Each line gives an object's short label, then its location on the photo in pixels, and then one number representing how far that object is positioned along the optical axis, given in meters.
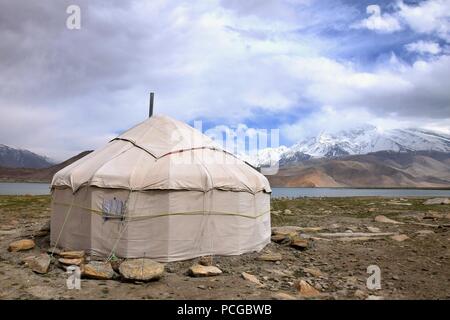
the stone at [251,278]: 6.90
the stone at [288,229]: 12.74
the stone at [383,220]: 15.17
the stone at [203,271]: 7.19
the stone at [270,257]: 8.48
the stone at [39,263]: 7.18
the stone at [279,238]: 10.38
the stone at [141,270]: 6.63
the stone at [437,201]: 25.42
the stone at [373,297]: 6.13
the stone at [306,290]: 6.28
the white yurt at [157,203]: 7.99
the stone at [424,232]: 12.14
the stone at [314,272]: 7.57
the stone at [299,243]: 9.73
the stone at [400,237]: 11.19
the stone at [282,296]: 5.94
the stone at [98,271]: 6.77
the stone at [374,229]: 12.86
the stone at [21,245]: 8.85
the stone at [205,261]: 7.76
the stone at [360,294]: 6.21
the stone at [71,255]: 7.83
